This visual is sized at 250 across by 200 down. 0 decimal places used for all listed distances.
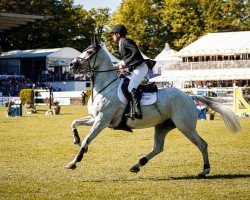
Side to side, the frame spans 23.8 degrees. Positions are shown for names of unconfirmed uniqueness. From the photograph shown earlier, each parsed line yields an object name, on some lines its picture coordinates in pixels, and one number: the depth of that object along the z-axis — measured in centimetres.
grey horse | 1180
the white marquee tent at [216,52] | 6425
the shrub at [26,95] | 4772
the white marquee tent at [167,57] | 7512
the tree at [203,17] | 8262
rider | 1191
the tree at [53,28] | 8975
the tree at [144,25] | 8731
